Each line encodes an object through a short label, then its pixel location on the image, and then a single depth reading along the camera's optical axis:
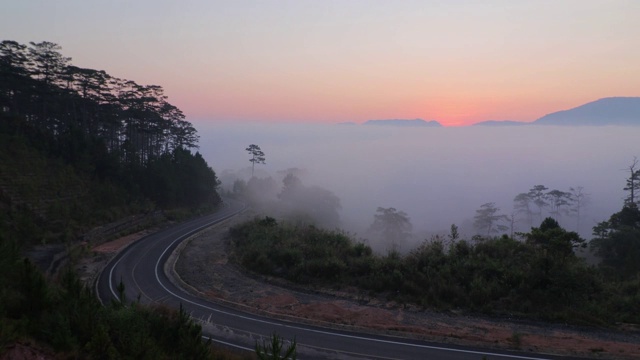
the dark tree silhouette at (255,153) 95.19
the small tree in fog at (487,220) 87.50
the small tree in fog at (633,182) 51.94
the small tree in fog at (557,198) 91.44
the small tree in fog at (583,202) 112.19
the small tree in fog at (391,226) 76.31
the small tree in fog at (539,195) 95.81
